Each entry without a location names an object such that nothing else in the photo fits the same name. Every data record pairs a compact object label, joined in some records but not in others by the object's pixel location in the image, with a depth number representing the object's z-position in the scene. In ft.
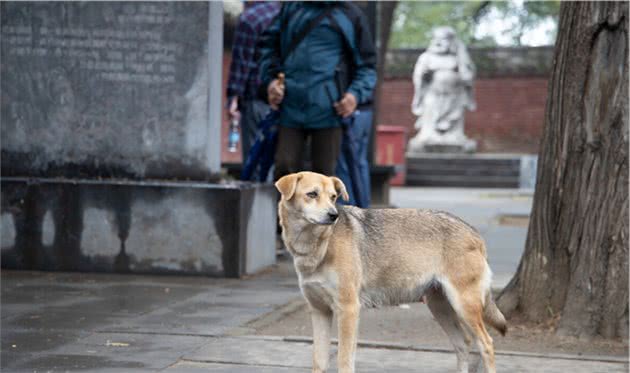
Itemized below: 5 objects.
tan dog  32.27
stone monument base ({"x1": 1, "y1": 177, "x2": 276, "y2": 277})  52.29
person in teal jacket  53.45
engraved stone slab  53.36
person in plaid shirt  65.69
